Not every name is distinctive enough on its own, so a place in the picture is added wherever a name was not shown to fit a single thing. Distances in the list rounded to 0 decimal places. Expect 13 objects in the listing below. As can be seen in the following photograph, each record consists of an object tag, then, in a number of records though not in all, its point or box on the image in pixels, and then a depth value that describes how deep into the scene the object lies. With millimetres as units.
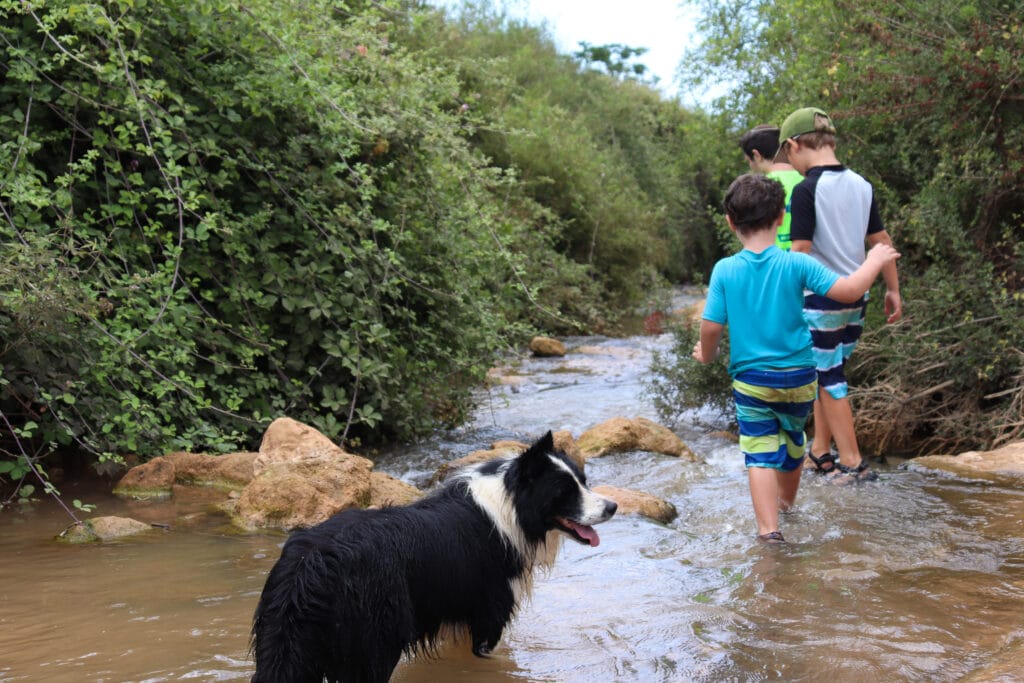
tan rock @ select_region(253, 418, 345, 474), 6406
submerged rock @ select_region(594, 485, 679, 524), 6207
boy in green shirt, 6457
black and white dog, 3309
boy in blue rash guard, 5090
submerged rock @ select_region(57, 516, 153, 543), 5410
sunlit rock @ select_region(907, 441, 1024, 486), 6598
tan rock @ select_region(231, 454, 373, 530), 5879
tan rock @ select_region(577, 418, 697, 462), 8164
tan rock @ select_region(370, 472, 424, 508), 6289
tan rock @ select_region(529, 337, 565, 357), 15219
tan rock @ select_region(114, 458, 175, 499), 6391
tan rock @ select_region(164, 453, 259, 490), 6602
